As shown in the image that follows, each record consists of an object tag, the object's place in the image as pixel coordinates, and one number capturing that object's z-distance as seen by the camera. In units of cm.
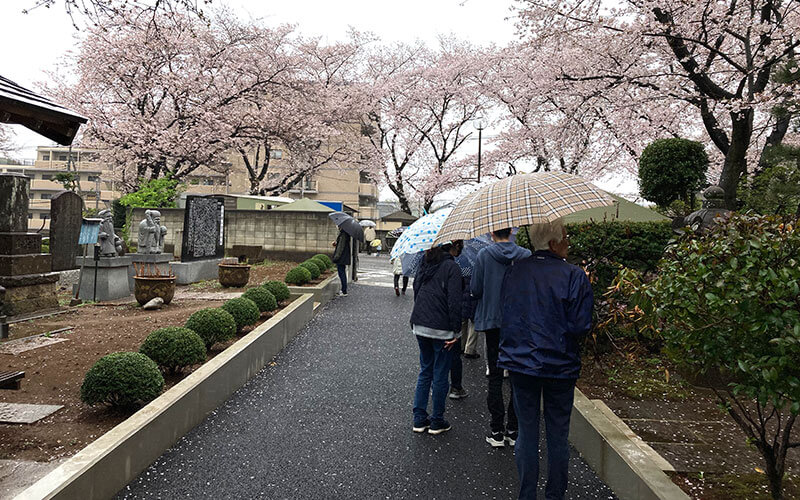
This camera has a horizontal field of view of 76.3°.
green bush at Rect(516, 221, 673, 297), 609
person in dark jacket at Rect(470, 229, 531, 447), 421
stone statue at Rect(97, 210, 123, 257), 1037
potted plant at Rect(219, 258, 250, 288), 1173
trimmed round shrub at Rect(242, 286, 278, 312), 804
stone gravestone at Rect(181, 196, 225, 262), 1263
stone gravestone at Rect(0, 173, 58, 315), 786
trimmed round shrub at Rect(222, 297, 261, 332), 690
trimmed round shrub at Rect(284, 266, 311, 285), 1159
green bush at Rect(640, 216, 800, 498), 230
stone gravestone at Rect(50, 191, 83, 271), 985
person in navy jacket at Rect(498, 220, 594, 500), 298
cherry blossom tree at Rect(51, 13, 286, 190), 2188
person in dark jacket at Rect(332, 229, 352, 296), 1232
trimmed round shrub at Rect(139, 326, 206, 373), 493
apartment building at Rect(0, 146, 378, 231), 4738
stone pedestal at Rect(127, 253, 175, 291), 1145
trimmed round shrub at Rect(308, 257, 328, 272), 1440
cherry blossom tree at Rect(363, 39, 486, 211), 2853
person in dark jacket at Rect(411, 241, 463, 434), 444
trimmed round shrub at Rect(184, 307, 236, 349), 586
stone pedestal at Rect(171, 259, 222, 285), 1253
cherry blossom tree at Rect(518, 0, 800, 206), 946
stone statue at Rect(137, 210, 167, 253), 1148
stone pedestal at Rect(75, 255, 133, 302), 997
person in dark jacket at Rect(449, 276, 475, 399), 476
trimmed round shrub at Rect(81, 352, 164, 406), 400
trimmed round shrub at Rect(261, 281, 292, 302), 908
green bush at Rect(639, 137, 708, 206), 927
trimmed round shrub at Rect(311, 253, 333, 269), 1589
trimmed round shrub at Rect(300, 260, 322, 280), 1291
